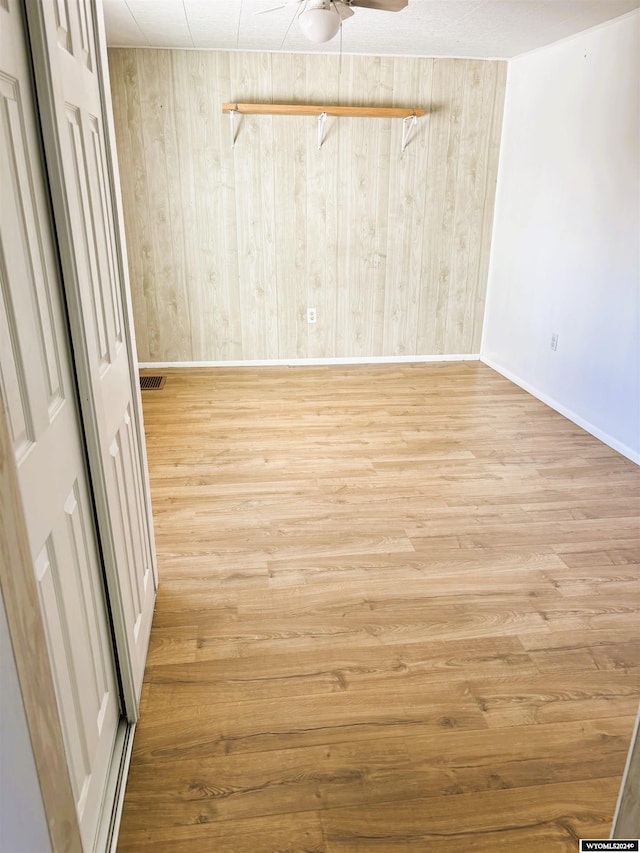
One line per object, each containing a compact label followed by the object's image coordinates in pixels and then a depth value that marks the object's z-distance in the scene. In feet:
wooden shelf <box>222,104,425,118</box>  14.84
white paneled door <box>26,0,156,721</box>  3.94
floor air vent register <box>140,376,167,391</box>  15.58
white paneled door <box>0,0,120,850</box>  3.34
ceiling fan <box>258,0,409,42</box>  9.39
